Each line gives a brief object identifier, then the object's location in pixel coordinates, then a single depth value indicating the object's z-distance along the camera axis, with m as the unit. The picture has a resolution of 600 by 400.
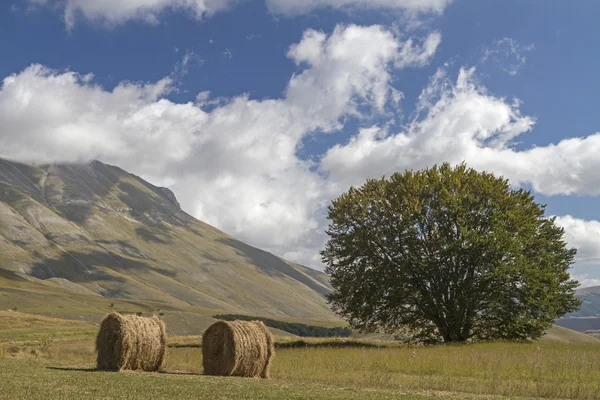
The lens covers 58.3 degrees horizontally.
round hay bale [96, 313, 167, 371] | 23.31
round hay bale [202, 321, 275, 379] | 22.92
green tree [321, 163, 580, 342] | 38.56
